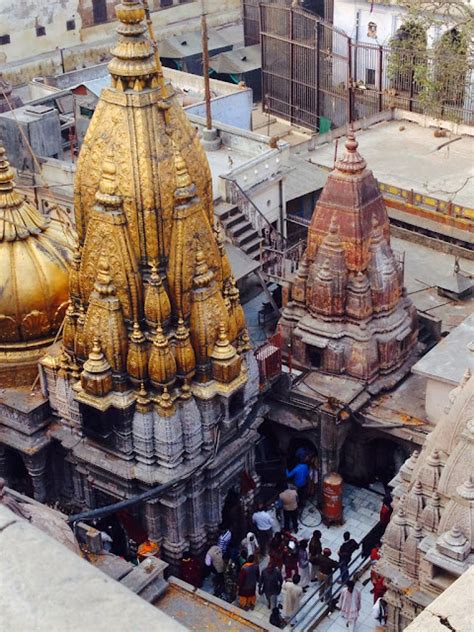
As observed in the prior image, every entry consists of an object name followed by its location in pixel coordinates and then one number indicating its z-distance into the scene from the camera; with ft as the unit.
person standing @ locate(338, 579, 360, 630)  52.75
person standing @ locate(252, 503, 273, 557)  59.62
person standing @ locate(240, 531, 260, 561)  57.77
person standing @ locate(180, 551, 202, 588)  56.54
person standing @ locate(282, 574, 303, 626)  54.13
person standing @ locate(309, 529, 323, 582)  56.85
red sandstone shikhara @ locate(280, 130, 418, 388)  62.85
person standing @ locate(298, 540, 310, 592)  57.21
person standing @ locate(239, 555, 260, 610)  54.54
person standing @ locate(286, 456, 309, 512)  63.62
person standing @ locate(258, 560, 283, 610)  54.64
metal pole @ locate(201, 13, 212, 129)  86.52
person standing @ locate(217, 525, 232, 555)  57.93
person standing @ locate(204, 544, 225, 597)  56.85
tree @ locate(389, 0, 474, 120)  114.52
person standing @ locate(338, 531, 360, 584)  56.59
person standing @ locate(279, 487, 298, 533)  60.80
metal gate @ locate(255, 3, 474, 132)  115.03
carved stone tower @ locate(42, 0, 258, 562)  51.49
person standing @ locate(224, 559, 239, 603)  56.80
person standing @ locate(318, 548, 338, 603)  56.08
